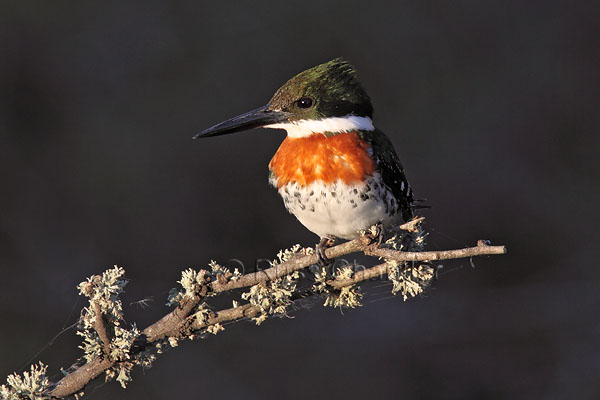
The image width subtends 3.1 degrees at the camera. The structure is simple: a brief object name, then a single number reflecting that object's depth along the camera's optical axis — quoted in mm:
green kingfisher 5355
